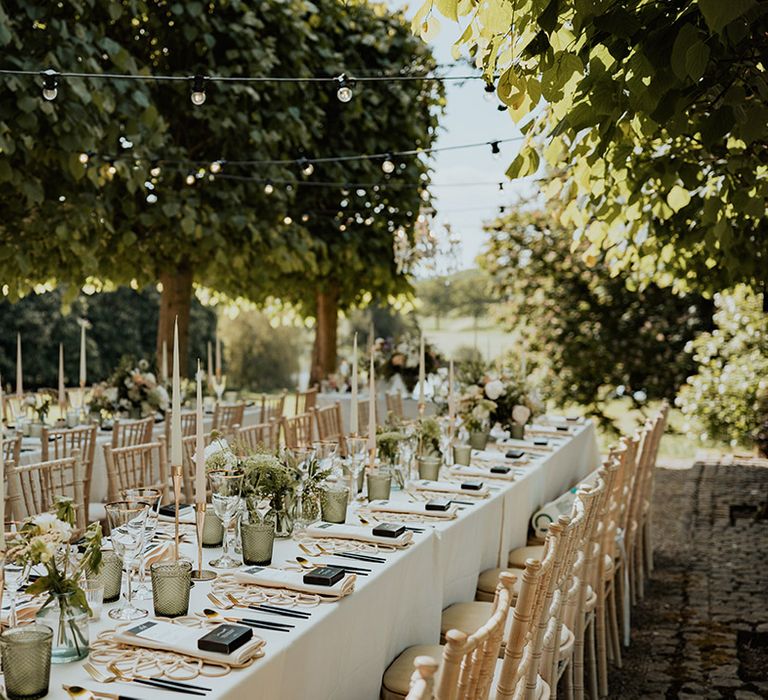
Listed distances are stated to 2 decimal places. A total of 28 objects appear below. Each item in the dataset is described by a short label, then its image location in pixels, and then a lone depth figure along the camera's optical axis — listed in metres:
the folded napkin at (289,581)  2.67
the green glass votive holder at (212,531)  3.29
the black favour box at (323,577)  2.71
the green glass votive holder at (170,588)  2.43
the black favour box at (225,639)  2.13
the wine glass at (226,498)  3.02
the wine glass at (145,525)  2.65
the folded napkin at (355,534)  3.28
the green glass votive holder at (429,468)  4.66
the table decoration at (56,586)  2.13
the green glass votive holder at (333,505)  3.62
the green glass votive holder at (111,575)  2.59
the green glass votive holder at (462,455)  5.23
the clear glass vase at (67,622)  2.14
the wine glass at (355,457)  4.12
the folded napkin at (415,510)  3.80
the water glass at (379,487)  4.07
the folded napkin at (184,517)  3.57
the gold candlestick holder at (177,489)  2.55
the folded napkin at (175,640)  2.12
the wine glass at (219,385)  8.44
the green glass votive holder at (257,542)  2.98
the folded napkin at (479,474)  4.89
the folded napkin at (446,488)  4.34
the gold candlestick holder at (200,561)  2.72
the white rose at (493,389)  6.36
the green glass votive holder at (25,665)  1.91
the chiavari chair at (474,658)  1.54
